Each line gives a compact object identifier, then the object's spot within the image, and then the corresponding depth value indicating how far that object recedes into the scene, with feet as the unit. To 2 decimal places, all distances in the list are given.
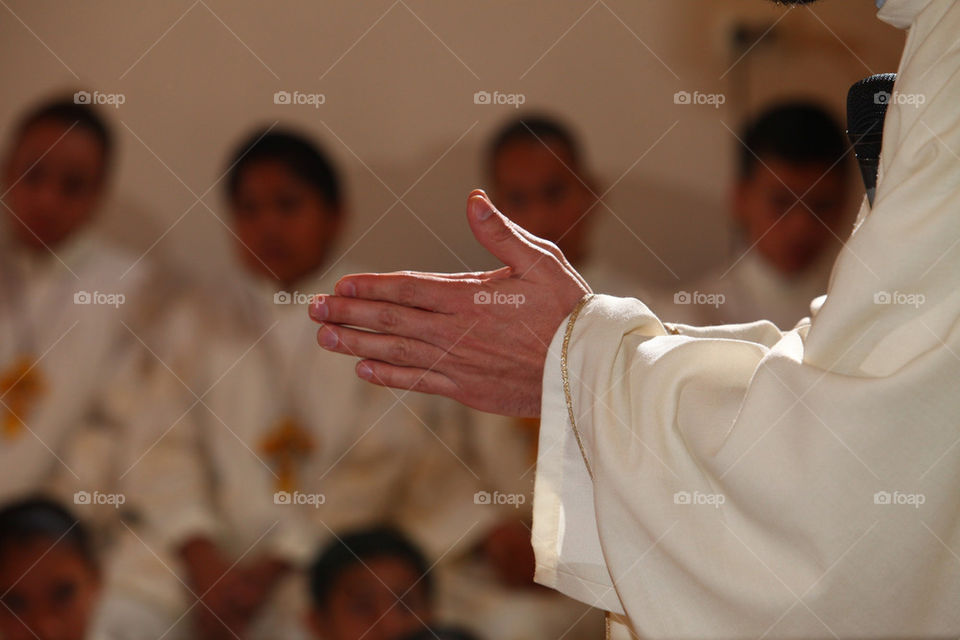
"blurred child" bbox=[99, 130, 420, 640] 13.17
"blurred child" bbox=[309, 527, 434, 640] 13.17
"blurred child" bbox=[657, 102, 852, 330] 16.65
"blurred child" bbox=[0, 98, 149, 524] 13.37
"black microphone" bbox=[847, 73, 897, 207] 5.16
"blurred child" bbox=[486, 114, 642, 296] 15.15
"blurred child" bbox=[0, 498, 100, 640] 12.70
